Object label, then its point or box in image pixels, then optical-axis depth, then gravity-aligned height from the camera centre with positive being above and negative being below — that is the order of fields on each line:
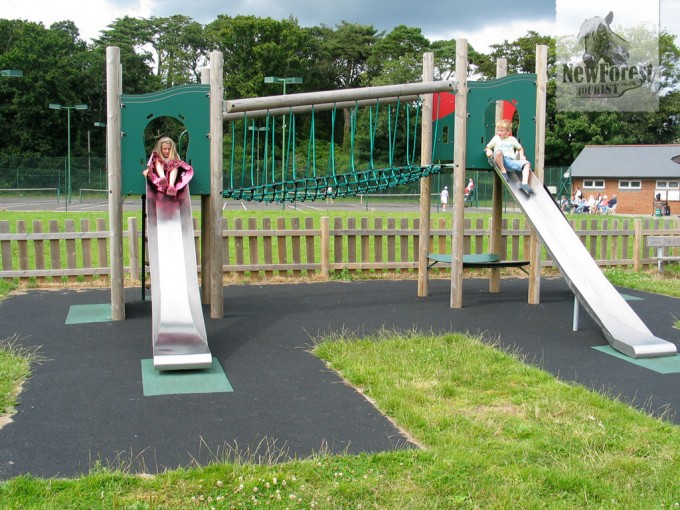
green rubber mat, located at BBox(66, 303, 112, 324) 7.64 -1.26
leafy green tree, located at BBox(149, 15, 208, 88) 70.88 +17.48
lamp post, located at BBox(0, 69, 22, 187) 33.79 +6.70
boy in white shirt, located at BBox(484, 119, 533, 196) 8.59 +0.75
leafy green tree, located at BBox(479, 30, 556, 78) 65.75 +15.56
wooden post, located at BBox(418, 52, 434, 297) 9.37 +0.36
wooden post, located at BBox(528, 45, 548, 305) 9.15 +0.89
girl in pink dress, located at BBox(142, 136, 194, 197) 7.08 +0.40
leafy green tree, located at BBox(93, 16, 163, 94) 63.66 +15.62
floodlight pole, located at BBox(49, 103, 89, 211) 39.97 +2.07
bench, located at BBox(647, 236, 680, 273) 12.47 -0.56
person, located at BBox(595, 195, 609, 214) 42.91 +0.35
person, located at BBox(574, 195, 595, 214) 42.87 +0.34
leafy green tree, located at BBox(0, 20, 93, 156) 57.91 +9.88
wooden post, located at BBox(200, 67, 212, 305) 8.28 -0.43
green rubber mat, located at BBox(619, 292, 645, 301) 9.63 -1.23
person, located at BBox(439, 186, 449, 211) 38.01 +0.74
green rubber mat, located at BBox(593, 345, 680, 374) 5.93 -1.36
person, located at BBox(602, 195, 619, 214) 44.01 +0.50
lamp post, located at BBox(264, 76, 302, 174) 30.23 +5.84
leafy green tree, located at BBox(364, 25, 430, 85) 67.12 +16.23
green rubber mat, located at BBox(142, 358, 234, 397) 5.13 -1.37
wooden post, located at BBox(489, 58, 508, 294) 9.81 -0.13
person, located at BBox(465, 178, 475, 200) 39.31 +1.37
